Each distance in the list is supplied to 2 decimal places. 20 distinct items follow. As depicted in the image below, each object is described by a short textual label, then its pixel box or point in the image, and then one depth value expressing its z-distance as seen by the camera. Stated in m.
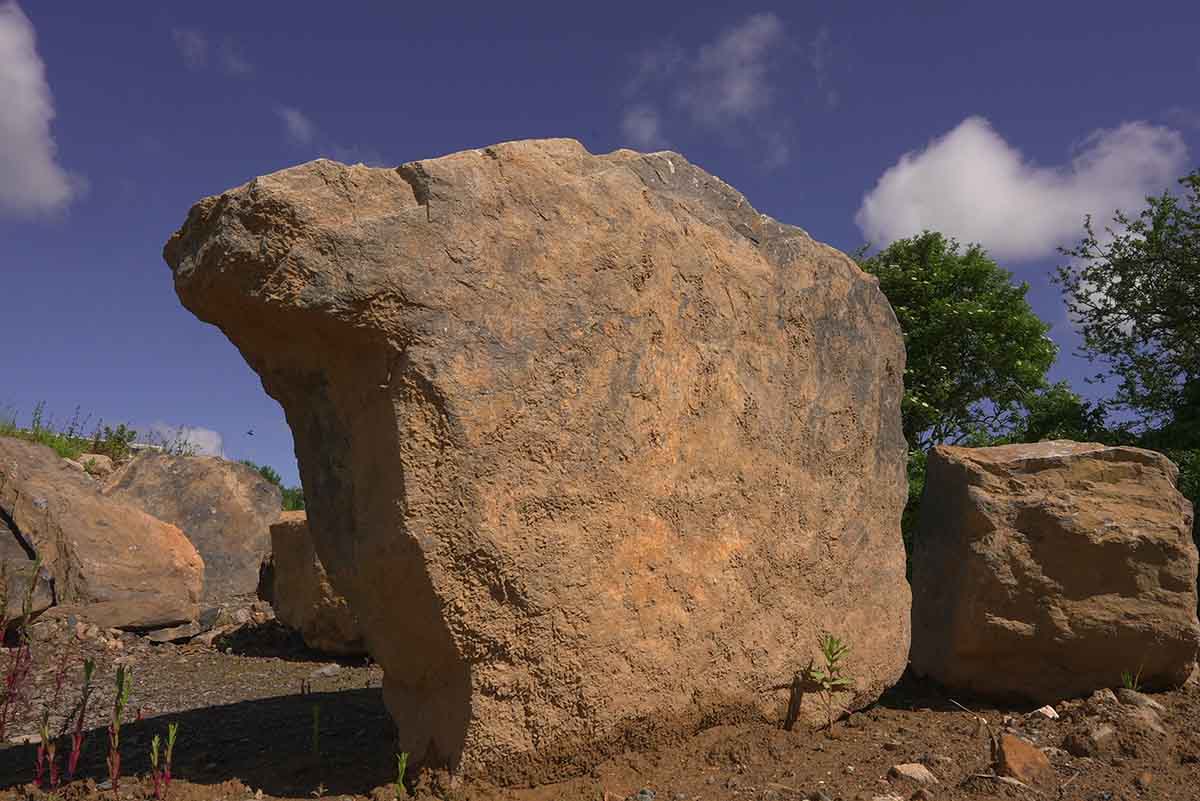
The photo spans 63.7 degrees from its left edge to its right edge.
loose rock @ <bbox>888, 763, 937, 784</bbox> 3.20
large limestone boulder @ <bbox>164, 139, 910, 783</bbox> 2.84
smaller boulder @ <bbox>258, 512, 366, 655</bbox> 6.18
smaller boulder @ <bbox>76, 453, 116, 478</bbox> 11.47
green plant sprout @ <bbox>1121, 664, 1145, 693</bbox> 4.33
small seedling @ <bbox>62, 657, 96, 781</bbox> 2.95
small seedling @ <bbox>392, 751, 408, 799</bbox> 2.86
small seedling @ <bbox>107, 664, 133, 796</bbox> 2.83
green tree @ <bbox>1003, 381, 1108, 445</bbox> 10.39
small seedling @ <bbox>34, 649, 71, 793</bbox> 2.93
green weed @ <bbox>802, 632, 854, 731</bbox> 3.67
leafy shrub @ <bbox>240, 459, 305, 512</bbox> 13.91
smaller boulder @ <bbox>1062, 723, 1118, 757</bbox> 3.55
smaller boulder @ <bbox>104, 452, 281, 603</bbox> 8.58
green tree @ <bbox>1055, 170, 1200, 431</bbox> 12.12
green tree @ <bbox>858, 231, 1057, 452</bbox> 13.80
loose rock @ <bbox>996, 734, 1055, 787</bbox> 3.24
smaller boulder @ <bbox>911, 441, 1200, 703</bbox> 4.38
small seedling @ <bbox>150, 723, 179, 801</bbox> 2.83
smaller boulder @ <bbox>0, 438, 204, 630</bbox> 6.74
